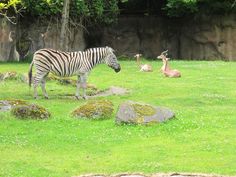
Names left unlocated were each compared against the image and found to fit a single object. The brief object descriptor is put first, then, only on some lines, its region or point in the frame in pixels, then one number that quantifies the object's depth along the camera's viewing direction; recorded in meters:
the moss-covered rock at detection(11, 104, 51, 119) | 14.12
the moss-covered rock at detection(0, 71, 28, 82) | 21.37
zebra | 18.09
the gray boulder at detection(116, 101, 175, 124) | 13.43
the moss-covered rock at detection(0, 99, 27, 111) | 14.91
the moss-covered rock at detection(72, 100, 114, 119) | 14.29
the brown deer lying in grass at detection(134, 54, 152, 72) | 25.05
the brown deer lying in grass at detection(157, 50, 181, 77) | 23.00
